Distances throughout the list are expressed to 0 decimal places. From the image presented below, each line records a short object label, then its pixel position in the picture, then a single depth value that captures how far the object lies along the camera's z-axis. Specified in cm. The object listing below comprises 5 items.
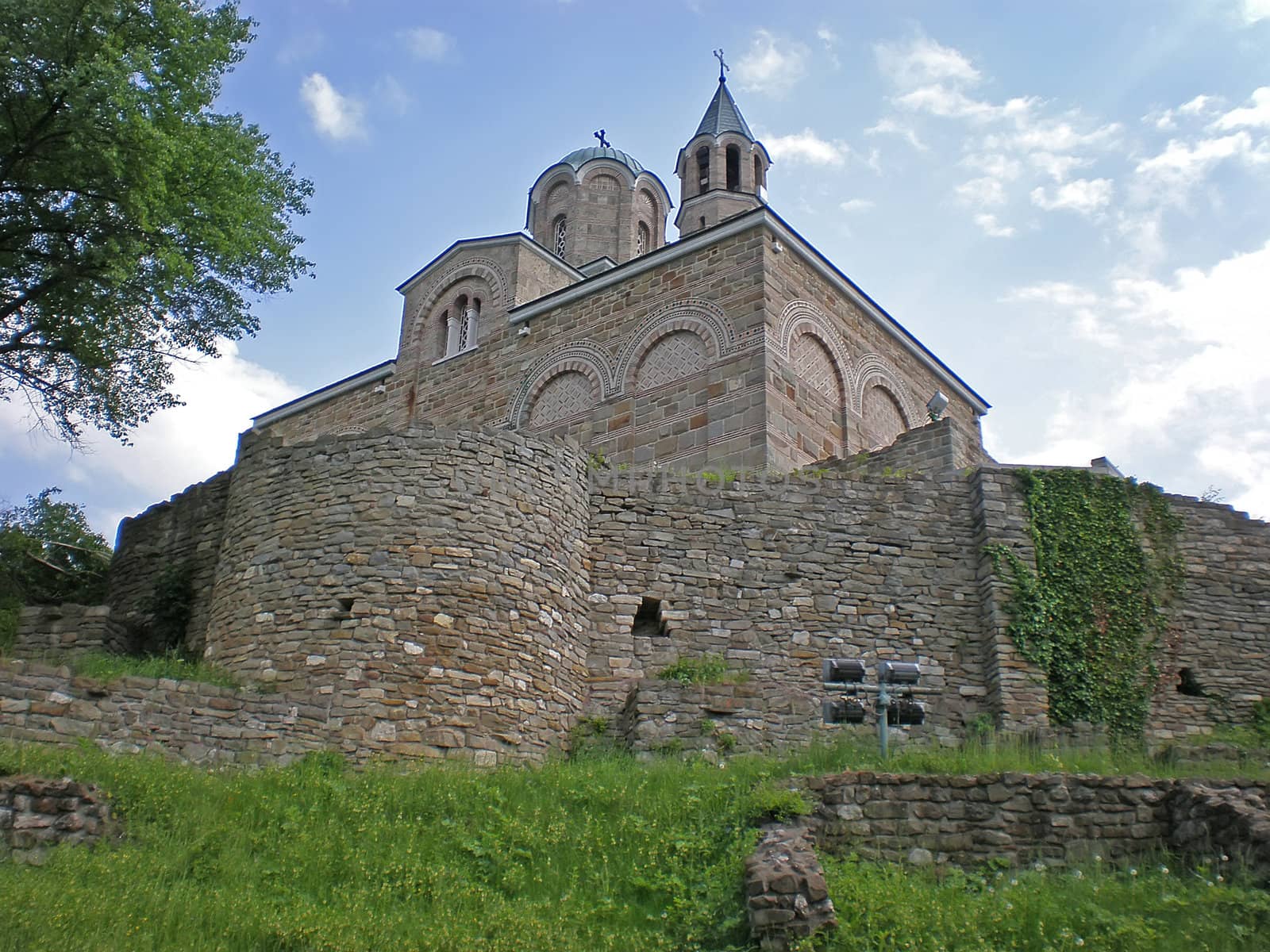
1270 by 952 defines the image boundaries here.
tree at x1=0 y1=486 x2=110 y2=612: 1755
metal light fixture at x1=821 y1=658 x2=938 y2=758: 1130
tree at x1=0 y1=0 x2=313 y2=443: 1523
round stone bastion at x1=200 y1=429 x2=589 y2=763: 1267
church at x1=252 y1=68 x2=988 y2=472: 1994
